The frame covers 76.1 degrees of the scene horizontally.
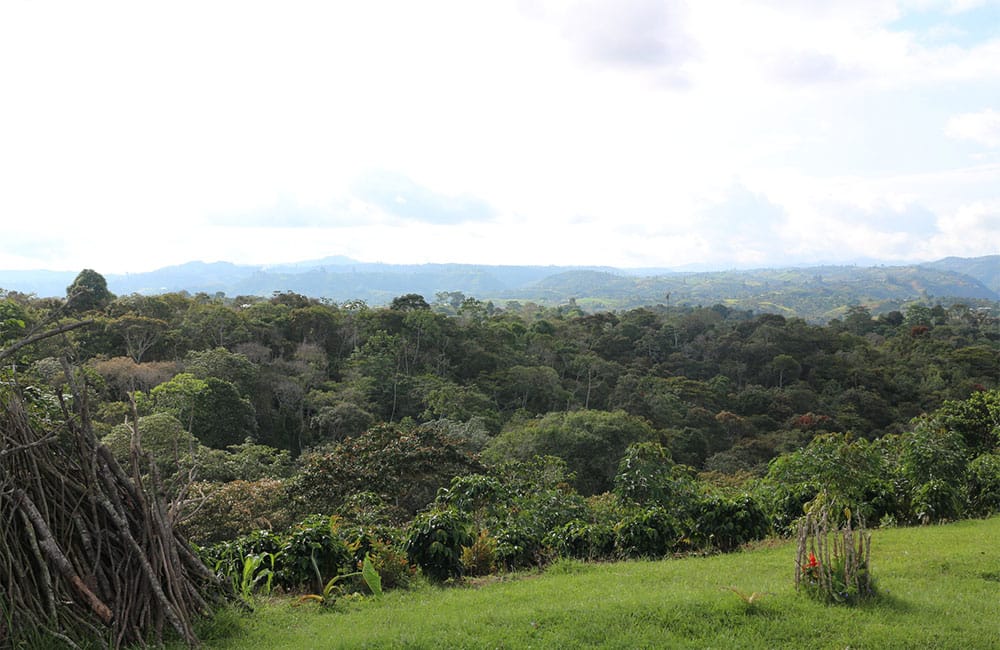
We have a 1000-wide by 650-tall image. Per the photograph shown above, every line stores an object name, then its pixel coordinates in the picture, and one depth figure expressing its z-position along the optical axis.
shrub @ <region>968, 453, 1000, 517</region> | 10.08
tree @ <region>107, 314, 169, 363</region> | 30.25
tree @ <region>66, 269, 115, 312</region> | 34.67
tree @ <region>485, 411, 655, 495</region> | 24.92
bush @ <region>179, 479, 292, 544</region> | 11.77
